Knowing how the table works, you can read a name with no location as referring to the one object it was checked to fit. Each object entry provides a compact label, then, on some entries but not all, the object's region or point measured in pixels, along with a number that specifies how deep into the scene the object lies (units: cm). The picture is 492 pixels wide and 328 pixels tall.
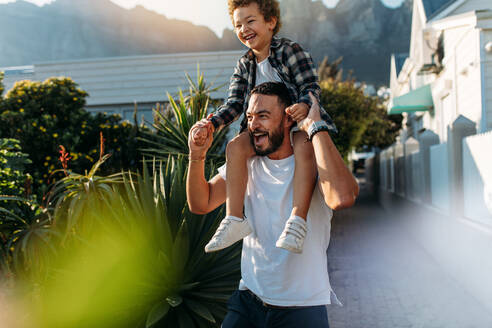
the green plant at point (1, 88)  975
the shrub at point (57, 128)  873
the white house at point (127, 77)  1484
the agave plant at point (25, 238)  408
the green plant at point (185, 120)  651
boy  210
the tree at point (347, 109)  1606
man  204
